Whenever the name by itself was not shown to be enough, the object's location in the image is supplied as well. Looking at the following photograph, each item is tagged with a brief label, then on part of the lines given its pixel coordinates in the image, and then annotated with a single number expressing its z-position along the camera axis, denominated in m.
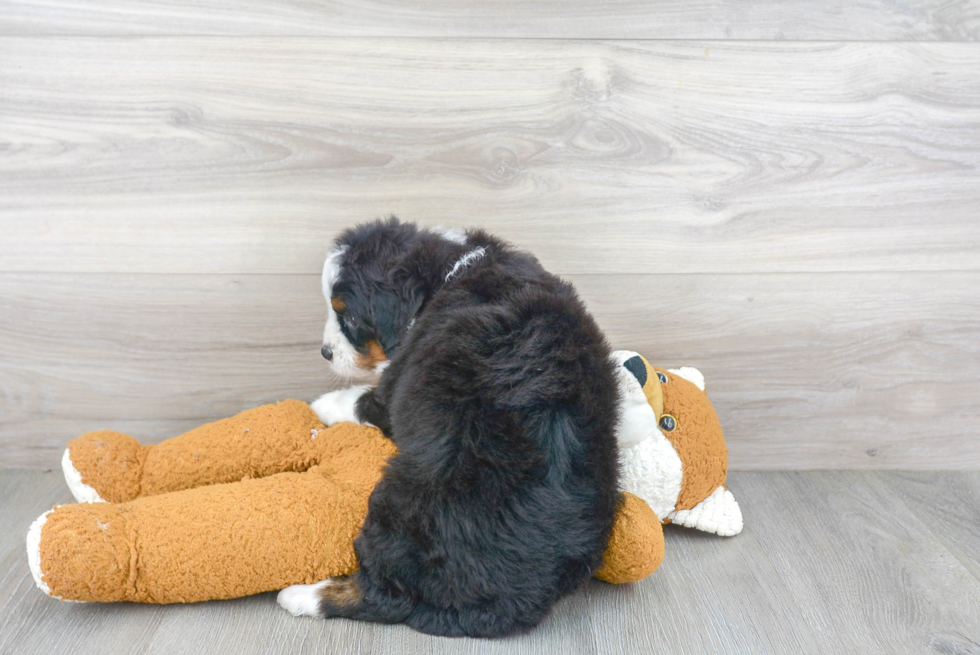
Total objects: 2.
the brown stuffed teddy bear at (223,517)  0.73
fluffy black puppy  0.72
